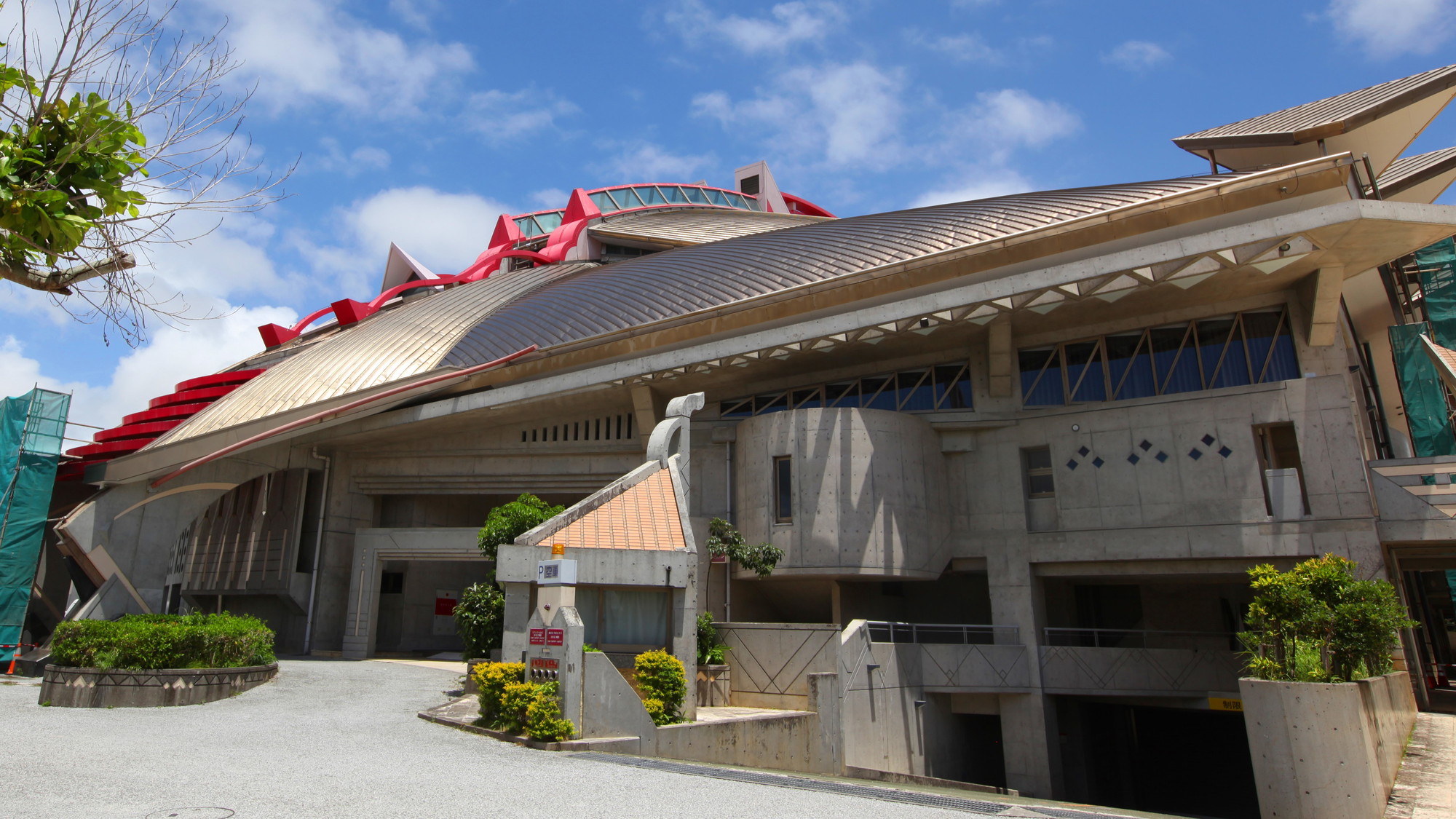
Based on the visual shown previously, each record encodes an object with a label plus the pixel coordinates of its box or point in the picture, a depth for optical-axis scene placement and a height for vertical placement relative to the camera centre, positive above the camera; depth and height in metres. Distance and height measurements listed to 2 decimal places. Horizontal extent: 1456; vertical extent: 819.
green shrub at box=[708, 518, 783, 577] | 22.45 +1.84
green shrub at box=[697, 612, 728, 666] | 19.53 -0.40
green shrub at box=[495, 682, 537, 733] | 13.07 -1.06
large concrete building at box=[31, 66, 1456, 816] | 20.55 +5.05
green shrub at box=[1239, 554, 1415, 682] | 11.38 -0.07
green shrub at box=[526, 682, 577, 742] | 12.59 -1.31
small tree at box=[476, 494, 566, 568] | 20.38 +2.44
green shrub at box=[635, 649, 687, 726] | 14.84 -0.92
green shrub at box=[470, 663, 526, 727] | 13.54 -0.78
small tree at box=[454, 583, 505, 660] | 20.36 +0.22
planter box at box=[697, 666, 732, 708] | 18.91 -1.26
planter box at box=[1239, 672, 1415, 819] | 10.29 -1.53
